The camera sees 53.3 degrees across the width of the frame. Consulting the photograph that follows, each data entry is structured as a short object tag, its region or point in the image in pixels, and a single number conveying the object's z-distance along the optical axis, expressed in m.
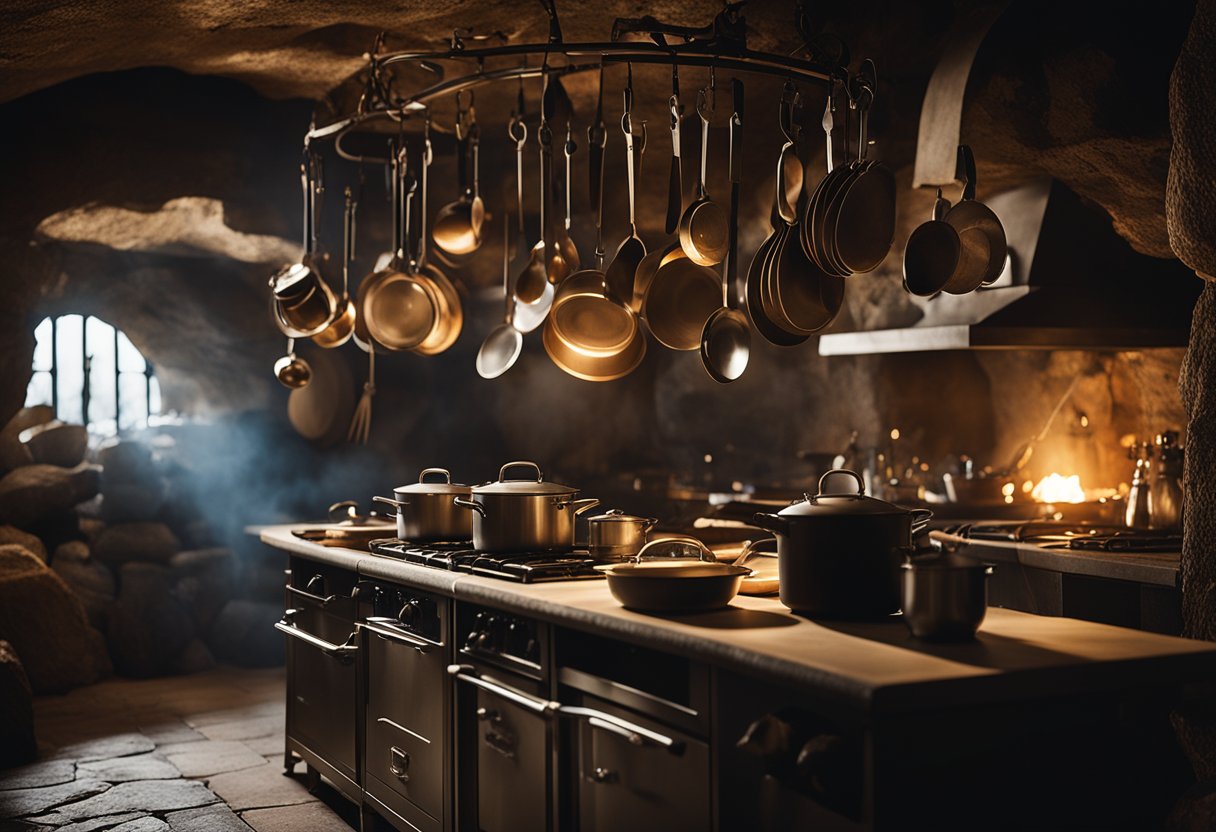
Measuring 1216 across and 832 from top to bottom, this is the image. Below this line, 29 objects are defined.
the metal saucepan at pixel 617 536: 3.54
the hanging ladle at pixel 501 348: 4.53
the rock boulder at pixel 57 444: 7.48
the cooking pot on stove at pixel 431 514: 4.12
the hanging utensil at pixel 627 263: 3.92
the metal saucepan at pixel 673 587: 2.69
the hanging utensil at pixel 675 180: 3.51
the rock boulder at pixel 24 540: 6.96
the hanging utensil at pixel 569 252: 4.40
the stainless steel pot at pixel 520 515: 3.64
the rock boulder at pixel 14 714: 5.14
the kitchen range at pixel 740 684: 2.10
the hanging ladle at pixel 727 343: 3.58
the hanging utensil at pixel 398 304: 4.89
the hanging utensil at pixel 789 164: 3.35
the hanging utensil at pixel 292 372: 5.98
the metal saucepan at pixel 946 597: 2.32
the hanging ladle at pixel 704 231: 3.54
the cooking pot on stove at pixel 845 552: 2.56
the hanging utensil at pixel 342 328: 5.50
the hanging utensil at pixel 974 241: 3.87
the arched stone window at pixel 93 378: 8.33
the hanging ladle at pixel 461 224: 4.95
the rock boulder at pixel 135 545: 7.60
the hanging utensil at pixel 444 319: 4.99
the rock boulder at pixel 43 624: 6.48
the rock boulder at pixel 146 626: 7.25
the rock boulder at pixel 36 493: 7.12
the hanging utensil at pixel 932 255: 3.56
